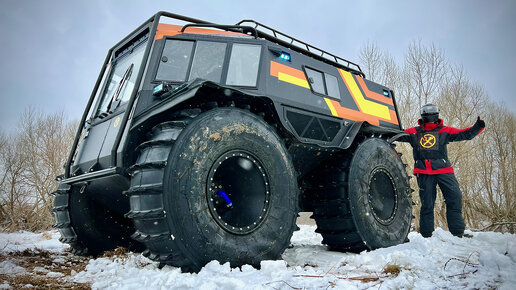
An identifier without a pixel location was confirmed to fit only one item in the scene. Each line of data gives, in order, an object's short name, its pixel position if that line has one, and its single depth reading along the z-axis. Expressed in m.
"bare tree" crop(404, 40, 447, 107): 14.88
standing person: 5.71
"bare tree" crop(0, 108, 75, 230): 14.09
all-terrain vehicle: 3.06
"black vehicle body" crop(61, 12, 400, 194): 3.49
